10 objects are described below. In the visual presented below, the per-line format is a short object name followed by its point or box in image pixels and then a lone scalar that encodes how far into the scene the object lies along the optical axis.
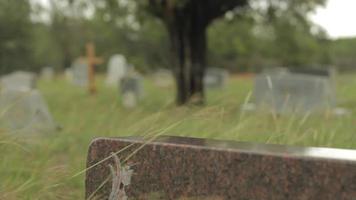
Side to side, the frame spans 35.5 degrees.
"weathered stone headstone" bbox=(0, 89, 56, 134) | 5.52
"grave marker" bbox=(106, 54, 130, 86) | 20.50
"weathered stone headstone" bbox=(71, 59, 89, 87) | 19.28
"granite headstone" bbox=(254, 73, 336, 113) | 9.16
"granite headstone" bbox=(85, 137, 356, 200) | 2.03
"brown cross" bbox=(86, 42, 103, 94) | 15.62
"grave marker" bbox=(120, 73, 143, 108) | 11.20
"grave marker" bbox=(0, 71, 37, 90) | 11.17
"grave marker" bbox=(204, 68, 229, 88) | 18.69
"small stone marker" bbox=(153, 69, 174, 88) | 19.22
